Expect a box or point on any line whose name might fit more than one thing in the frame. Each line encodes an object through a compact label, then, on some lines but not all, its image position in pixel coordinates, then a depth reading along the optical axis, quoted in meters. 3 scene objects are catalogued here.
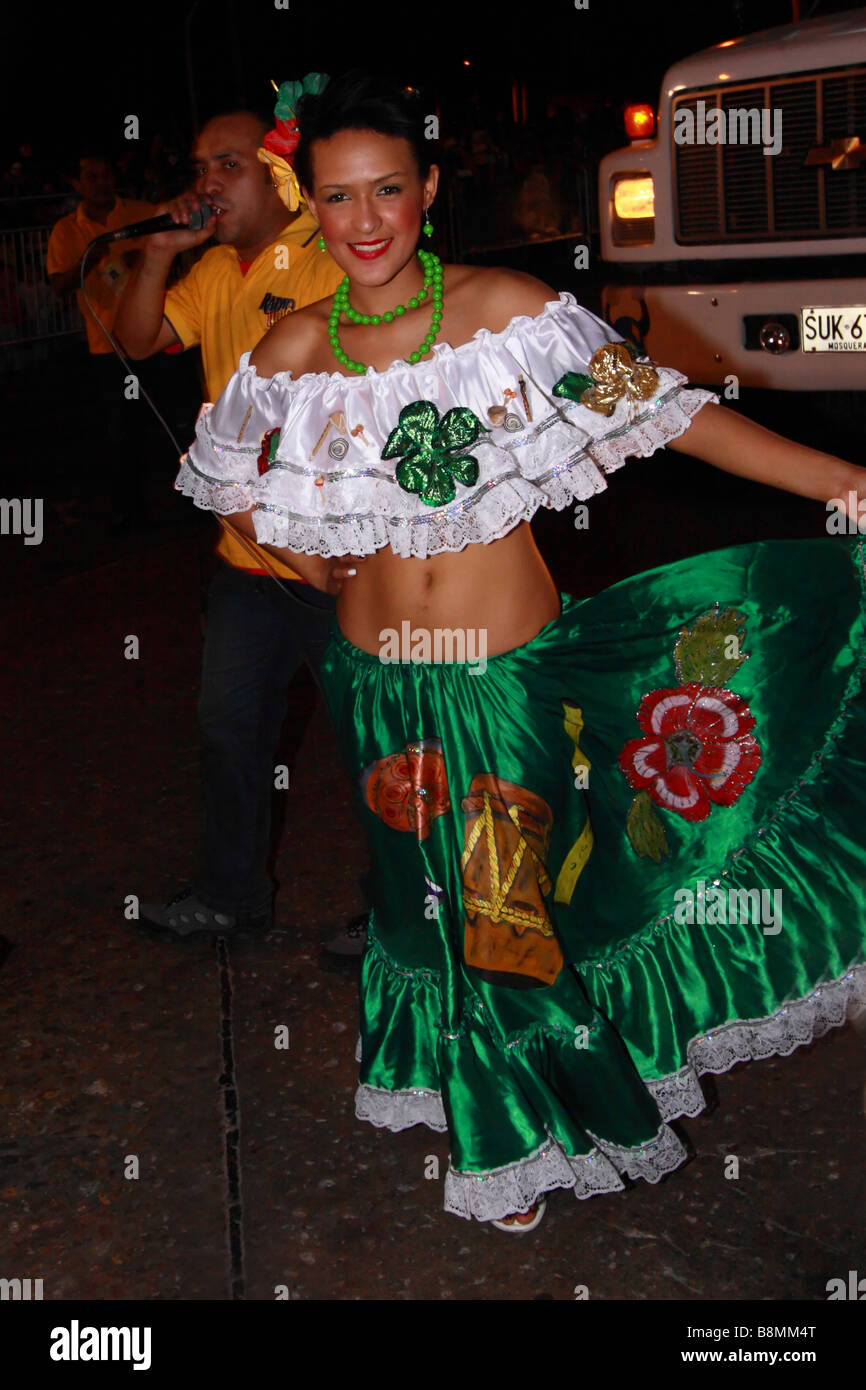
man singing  3.64
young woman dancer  2.77
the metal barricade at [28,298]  13.44
